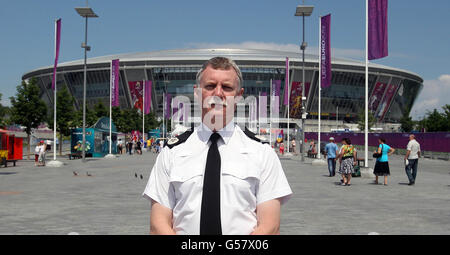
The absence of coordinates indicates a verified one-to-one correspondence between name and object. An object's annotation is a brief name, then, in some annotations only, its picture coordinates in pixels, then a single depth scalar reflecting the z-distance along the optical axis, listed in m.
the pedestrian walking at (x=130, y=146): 52.76
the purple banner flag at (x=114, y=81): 40.12
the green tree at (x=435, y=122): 69.78
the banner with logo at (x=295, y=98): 95.50
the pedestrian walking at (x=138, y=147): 51.88
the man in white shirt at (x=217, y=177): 2.41
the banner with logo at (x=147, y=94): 57.72
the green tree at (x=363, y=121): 98.36
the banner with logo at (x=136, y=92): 93.00
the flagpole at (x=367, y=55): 21.86
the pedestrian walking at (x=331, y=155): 22.44
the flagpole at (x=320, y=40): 29.63
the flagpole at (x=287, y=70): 42.78
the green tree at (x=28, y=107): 38.88
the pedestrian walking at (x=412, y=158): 18.62
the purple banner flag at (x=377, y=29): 20.80
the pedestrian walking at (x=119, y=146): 54.91
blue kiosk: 40.78
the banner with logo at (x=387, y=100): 109.12
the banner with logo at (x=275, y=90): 47.06
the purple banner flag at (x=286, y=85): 42.44
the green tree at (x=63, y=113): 45.81
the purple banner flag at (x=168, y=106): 70.22
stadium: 99.56
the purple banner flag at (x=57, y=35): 29.19
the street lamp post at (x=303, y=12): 35.84
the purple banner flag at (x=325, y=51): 28.84
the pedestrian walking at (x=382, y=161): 18.30
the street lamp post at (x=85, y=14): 35.31
